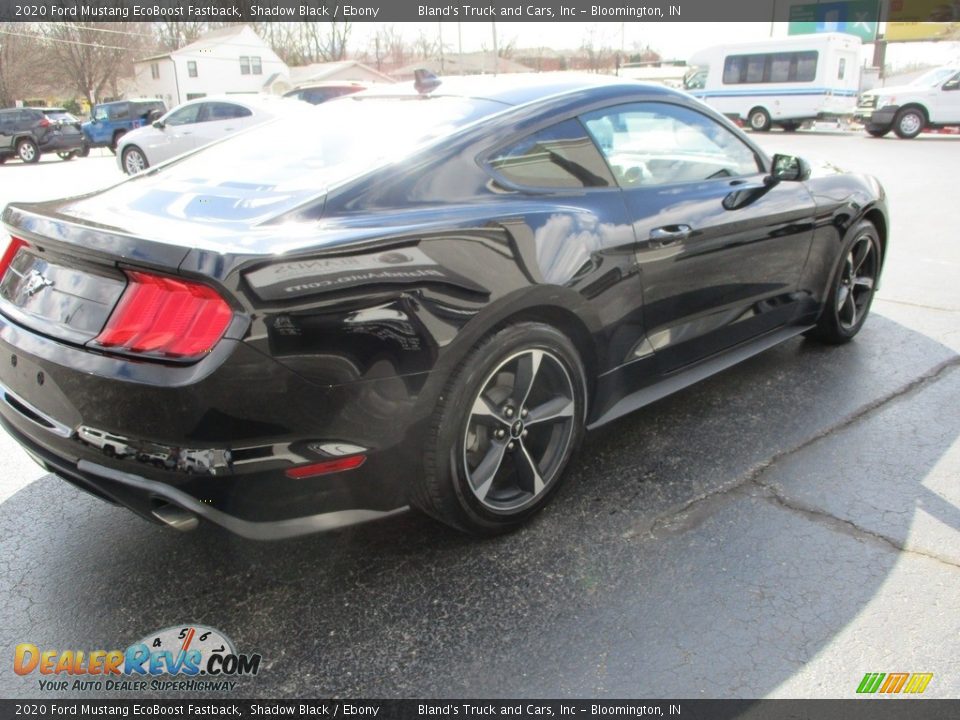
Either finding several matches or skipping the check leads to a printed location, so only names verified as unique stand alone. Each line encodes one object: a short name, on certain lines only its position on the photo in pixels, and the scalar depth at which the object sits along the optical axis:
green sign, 38.19
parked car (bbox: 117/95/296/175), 15.11
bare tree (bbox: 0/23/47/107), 52.41
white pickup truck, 20.62
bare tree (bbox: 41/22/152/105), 56.90
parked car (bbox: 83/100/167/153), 26.41
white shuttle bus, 23.40
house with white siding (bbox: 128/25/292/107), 58.94
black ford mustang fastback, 2.03
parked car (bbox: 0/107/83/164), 23.09
